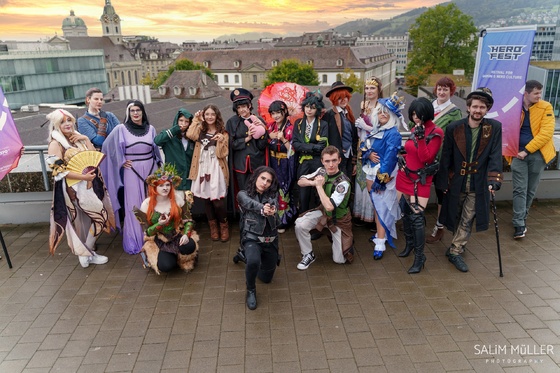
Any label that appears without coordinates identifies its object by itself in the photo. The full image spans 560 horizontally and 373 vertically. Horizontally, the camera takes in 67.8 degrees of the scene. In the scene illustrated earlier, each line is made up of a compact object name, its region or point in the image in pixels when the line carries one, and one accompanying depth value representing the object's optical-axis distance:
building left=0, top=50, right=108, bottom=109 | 56.78
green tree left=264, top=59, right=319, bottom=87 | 59.00
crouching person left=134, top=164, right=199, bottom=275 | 4.77
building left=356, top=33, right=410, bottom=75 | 164.62
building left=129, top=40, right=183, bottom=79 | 125.25
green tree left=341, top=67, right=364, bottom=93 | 62.98
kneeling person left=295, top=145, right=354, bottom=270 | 4.71
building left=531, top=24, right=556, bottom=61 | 95.19
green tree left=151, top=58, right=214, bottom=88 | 68.62
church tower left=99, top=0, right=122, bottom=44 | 128.12
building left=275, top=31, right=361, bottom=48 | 118.54
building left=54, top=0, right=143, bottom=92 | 103.50
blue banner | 5.34
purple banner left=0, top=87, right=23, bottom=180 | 4.92
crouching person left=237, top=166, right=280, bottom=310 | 4.27
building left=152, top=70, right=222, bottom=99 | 58.25
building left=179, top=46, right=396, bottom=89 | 77.56
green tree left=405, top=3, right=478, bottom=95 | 45.09
